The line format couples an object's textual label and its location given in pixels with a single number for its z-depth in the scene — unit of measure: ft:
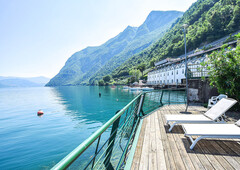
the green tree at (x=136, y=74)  317.01
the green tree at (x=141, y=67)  361.30
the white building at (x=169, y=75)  157.06
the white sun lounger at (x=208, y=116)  13.94
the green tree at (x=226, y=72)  21.72
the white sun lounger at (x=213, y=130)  10.02
